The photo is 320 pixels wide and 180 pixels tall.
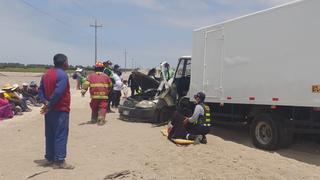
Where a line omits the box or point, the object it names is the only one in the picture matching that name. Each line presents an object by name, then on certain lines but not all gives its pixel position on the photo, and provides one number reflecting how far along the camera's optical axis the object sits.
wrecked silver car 8.91
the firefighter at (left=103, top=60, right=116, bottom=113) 10.50
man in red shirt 4.74
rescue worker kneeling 6.35
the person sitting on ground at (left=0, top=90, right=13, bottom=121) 9.23
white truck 5.54
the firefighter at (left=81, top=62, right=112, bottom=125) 8.26
